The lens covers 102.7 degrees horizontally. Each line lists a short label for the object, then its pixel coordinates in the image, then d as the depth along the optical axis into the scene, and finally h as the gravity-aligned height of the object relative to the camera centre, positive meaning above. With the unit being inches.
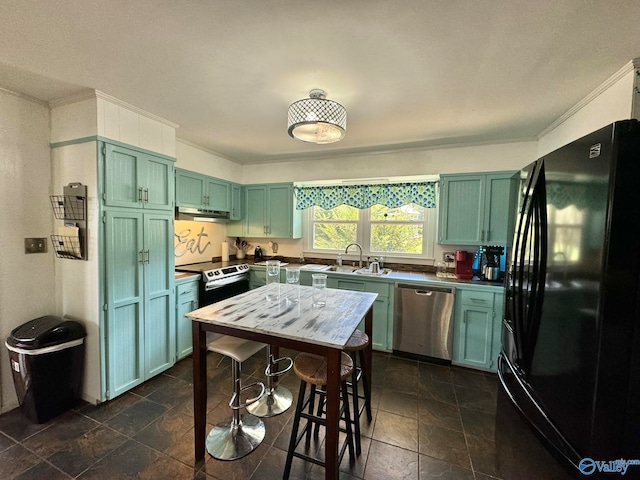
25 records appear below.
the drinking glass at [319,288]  71.6 -17.7
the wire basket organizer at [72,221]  79.3 +0.2
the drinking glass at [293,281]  73.2 -16.7
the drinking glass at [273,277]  76.1 -15.2
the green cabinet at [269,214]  149.1 +7.5
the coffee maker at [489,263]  109.7 -13.8
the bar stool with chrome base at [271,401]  78.0 -56.6
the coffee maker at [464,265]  116.1 -15.1
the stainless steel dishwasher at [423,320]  107.3 -38.7
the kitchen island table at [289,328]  47.6 -20.9
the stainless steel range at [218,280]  114.3 -26.1
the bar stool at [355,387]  64.3 -43.9
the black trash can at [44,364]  70.9 -41.0
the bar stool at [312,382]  55.1 -33.2
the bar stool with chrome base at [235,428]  63.1 -56.1
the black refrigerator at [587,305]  28.8 -9.0
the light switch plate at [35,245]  79.9 -7.9
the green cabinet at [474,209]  110.4 +10.3
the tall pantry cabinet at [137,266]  81.4 -14.9
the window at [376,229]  137.3 -0.1
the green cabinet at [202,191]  115.4 +16.7
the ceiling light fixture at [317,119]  59.6 +26.4
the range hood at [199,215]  114.8 +5.0
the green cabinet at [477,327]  101.8 -38.8
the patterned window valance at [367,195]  128.0 +18.3
